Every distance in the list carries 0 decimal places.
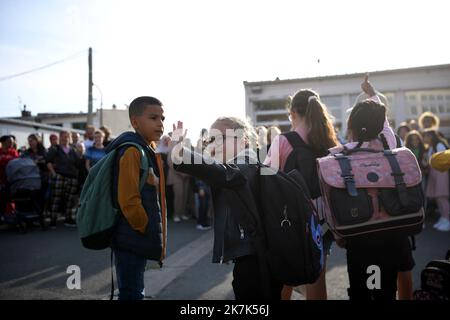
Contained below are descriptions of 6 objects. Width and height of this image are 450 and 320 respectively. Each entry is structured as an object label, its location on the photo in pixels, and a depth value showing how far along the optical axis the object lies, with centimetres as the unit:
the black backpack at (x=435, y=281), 231
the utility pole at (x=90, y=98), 2445
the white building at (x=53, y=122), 1537
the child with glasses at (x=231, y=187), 202
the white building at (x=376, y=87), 1056
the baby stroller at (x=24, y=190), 792
